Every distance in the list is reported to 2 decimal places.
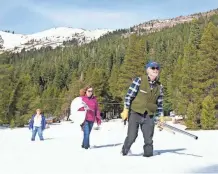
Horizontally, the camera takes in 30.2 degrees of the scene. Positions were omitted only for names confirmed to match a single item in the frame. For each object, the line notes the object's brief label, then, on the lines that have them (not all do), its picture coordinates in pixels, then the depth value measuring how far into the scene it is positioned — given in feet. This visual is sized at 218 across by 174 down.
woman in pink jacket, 33.04
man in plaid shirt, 24.18
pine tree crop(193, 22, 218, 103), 138.00
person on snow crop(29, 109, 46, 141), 54.77
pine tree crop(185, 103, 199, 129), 123.85
